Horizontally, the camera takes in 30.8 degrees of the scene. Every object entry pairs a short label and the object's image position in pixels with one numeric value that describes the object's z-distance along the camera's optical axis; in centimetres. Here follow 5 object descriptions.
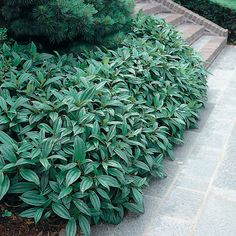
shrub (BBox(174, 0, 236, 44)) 799
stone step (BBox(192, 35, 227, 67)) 641
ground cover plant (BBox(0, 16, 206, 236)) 257
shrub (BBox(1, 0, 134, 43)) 350
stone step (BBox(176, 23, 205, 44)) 695
